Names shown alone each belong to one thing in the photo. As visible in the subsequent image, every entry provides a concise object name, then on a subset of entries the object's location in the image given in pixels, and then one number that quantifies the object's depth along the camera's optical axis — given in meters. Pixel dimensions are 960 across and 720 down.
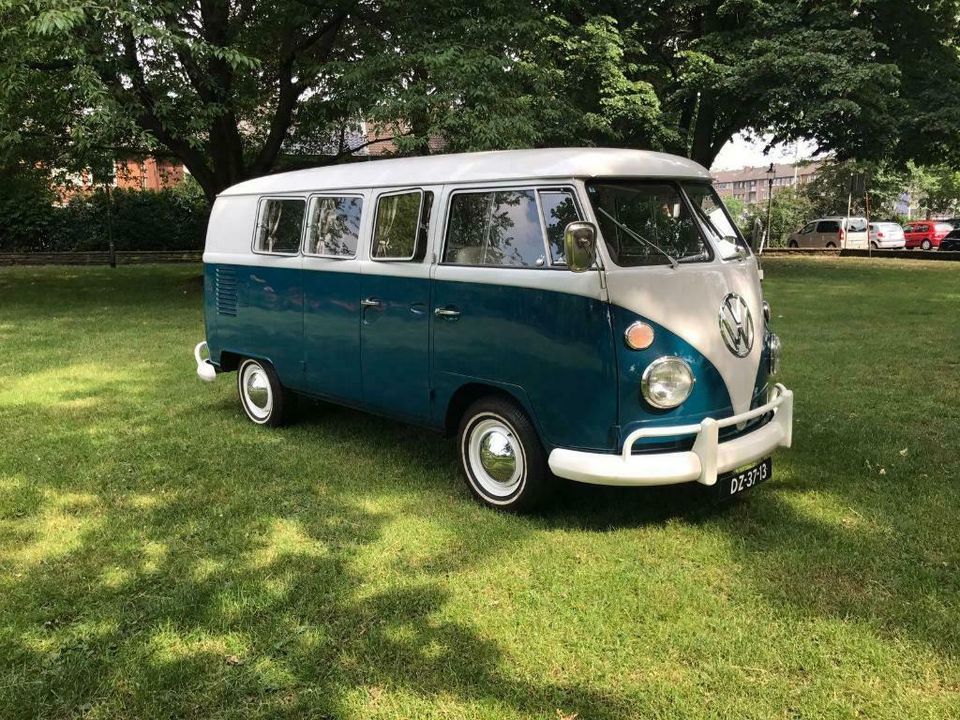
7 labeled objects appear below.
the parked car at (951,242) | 28.70
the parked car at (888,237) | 34.34
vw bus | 4.14
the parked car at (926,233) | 34.09
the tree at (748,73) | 17.17
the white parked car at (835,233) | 34.72
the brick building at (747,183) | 120.81
